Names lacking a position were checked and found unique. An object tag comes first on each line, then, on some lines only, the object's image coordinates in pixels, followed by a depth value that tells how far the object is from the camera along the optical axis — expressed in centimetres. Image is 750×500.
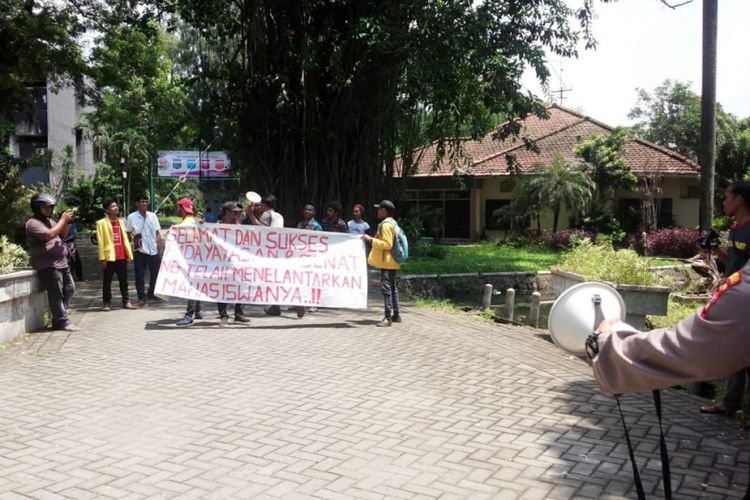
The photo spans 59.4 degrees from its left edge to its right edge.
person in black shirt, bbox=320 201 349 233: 1055
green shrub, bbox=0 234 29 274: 838
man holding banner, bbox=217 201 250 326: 933
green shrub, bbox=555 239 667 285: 916
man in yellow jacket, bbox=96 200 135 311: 1035
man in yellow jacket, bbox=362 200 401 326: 920
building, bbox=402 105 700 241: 2602
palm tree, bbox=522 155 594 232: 2380
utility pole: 901
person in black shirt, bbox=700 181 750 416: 432
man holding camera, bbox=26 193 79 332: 830
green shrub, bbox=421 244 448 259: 1956
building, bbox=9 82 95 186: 4175
